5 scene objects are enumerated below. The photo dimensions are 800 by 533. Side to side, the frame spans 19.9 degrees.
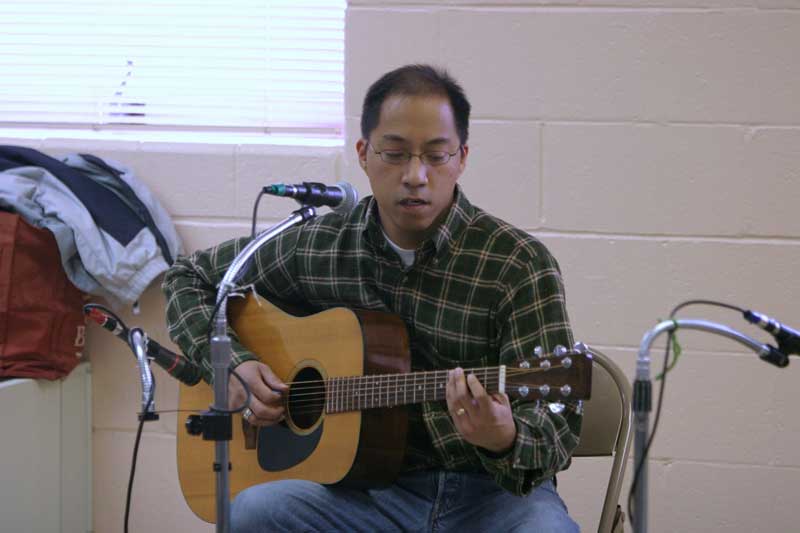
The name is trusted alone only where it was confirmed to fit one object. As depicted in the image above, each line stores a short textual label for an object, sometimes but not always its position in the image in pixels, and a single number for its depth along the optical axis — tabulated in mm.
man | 3107
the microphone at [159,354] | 3059
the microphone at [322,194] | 3026
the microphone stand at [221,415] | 2913
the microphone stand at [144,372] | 3025
